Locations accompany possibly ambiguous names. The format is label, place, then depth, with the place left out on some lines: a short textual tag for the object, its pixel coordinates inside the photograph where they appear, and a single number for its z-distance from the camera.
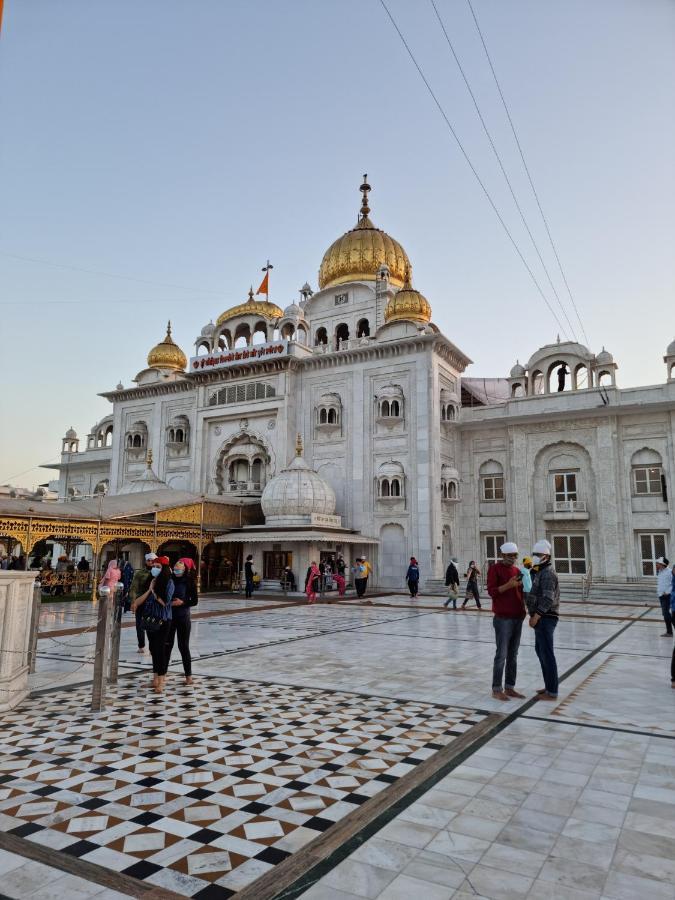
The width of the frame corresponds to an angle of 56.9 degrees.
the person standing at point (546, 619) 5.93
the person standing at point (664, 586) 10.00
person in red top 6.08
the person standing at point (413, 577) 19.88
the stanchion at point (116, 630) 6.67
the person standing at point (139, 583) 7.93
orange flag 32.47
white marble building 23.20
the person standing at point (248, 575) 19.52
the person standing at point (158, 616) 6.25
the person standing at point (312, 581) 17.89
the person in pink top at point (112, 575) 9.10
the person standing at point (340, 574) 20.53
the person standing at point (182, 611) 6.64
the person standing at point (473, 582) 15.85
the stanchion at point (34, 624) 6.59
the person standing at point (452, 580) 15.95
